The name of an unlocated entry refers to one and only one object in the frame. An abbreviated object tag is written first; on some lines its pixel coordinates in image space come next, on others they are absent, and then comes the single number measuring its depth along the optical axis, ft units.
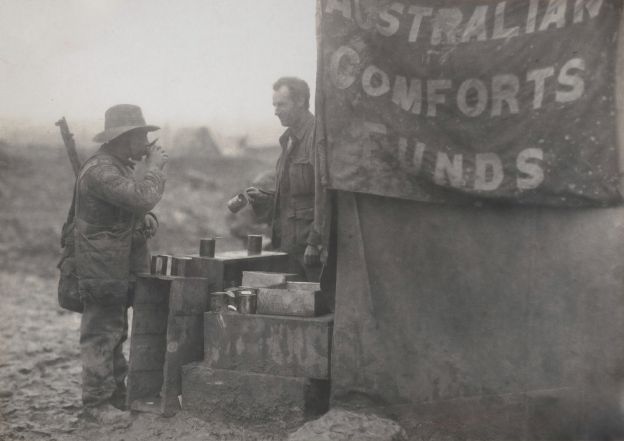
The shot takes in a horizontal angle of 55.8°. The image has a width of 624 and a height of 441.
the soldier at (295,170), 19.12
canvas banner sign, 12.41
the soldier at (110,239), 16.89
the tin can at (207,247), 18.19
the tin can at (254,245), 20.06
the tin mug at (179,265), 17.57
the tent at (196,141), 87.50
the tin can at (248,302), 15.70
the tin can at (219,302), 16.20
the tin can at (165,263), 17.90
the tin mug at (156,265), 18.06
